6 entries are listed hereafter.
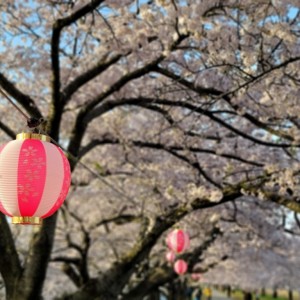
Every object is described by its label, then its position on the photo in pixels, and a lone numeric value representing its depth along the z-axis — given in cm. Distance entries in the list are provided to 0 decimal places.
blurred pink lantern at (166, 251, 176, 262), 1372
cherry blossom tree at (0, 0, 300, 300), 612
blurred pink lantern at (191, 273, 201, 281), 2378
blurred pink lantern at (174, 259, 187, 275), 1333
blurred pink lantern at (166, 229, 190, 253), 960
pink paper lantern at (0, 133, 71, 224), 349
